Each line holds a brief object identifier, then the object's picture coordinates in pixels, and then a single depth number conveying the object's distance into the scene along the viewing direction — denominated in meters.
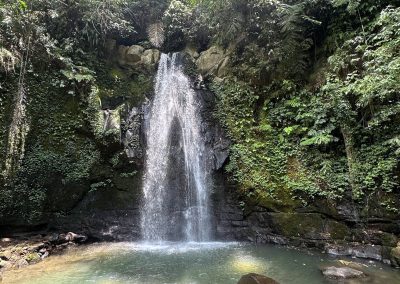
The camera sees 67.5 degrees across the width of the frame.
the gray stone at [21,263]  7.34
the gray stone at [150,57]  12.98
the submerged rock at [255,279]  5.29
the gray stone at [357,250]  7.07
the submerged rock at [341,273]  5.95
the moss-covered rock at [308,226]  7.89
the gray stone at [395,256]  6.43
